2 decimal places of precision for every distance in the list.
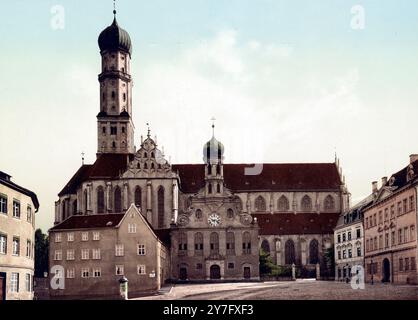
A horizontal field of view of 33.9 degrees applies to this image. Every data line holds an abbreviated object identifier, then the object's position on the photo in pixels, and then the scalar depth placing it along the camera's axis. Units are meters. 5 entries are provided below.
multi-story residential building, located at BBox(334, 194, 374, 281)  68.94
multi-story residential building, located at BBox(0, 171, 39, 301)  38.00
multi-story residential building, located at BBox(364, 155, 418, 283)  44.41
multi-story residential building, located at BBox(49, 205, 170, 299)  56.72
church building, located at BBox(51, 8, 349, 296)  82.75
